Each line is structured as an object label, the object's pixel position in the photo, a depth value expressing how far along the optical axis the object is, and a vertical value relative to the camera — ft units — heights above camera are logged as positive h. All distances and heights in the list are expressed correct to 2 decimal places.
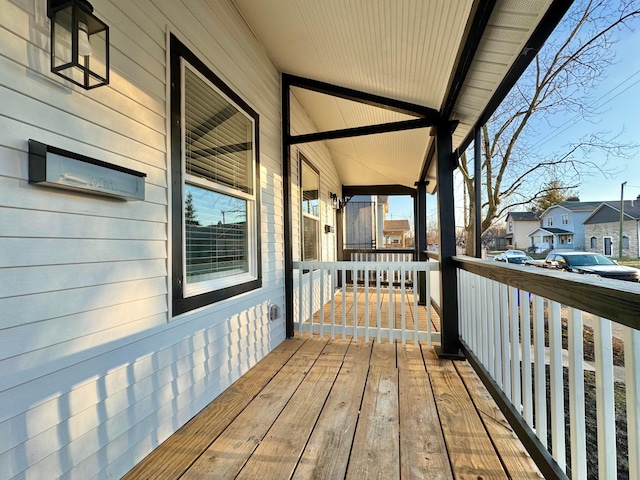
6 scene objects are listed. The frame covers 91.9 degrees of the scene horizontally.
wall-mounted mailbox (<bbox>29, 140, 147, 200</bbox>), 3.87 +1.02
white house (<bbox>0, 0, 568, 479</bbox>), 3.88 +1.25
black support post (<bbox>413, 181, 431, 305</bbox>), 20.06 +1.17
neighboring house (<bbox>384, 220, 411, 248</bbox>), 57.52 +1.88
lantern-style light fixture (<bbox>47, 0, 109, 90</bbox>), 4.07 +2.80
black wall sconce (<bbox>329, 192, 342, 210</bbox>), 22.15 +3.10
